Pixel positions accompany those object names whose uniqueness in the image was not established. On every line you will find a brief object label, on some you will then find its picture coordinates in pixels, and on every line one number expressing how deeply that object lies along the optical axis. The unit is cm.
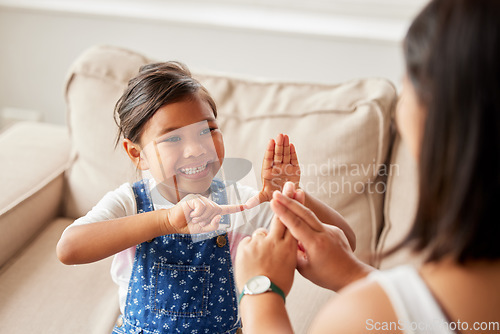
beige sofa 113
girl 80
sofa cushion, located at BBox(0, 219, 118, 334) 105
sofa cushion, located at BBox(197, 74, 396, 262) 123
